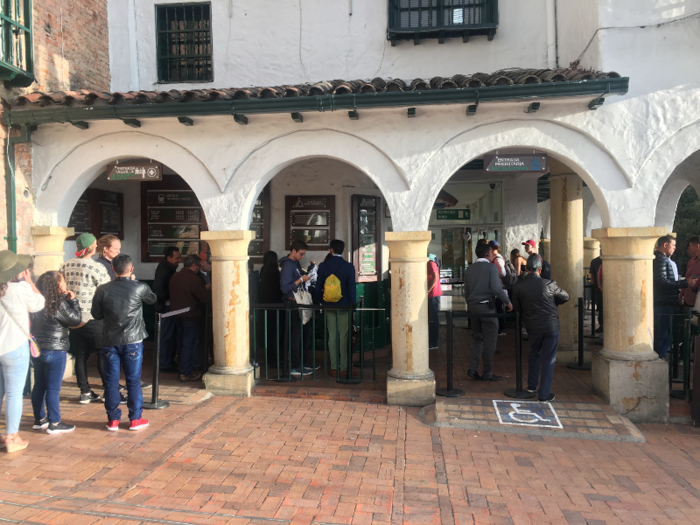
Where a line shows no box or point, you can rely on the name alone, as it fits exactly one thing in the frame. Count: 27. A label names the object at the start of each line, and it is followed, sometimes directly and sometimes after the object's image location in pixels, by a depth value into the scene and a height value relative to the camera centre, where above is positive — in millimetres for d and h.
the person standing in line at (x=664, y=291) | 6980 -503
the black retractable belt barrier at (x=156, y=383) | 6129 -1455
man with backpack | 7113 -485
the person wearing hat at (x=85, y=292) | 5855 -337
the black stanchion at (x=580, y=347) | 7539 -1384
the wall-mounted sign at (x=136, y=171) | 6996 +1238
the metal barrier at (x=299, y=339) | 6930 -1153
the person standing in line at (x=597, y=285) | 9602 -549
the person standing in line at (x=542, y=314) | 6234 -699
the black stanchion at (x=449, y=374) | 6414 -1474
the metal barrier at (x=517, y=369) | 6363 -1396
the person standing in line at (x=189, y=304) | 7148 -593
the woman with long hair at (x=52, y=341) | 5117 -776
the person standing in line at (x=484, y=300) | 6945 -582
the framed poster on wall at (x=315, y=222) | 9055 +659
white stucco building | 6141 +1498
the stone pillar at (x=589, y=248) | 13453 +202
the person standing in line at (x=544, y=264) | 8633 -138
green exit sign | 12016 +996
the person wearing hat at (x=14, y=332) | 4750 -637
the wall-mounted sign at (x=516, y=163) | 6461 +1172
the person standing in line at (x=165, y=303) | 7617 -622
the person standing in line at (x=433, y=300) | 8164 -727
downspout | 6789 +967
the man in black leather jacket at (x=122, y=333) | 5266 -735
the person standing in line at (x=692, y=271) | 7070 -228
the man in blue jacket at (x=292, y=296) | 7098 -501
